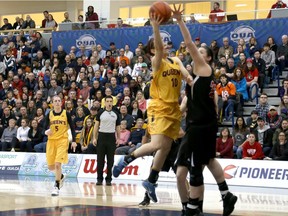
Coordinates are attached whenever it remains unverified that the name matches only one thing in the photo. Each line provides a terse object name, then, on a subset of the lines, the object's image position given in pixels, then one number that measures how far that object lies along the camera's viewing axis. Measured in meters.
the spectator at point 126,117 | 20.08
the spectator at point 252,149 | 17.30
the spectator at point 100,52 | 25.36
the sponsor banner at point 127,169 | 18.25
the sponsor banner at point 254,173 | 16.44
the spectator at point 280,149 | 16.83
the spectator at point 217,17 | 23.89
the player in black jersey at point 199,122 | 8.39
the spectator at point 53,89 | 24.27
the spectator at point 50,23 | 29.29
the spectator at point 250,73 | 20.55
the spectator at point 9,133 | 22.30
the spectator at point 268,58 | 21.22
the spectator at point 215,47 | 22.44
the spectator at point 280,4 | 23.14
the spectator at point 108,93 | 20.90
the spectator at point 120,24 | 26.27
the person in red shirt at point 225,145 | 17.69
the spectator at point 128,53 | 24.36
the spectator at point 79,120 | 21.36
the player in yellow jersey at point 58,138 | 13.48
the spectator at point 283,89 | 19.08
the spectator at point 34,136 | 21.28
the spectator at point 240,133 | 18.23
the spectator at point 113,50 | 25.07
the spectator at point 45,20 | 29.25
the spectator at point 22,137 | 21.47
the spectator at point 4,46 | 28.49
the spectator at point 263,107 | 18.98
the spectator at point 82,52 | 26.23
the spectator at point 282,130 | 17.28
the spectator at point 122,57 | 24.08
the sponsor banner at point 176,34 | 22.75
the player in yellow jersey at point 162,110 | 9.48
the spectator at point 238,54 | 21.61
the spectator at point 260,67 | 20.92
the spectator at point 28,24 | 30.24
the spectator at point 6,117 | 23.30
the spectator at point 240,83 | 20.41
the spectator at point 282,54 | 21.17
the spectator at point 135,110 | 20.59
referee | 15.94
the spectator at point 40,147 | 20.86
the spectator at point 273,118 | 18.19
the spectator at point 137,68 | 23.06
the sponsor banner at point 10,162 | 20.84
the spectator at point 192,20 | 24.36
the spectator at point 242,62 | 20.80
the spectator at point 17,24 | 30.68
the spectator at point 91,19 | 26.97
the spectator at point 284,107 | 18.36
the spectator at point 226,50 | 22.02
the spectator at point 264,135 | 17.63
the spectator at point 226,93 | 19.78
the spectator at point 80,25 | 27.23
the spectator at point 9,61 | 27.59
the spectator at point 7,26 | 30.93
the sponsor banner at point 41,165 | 19.73
